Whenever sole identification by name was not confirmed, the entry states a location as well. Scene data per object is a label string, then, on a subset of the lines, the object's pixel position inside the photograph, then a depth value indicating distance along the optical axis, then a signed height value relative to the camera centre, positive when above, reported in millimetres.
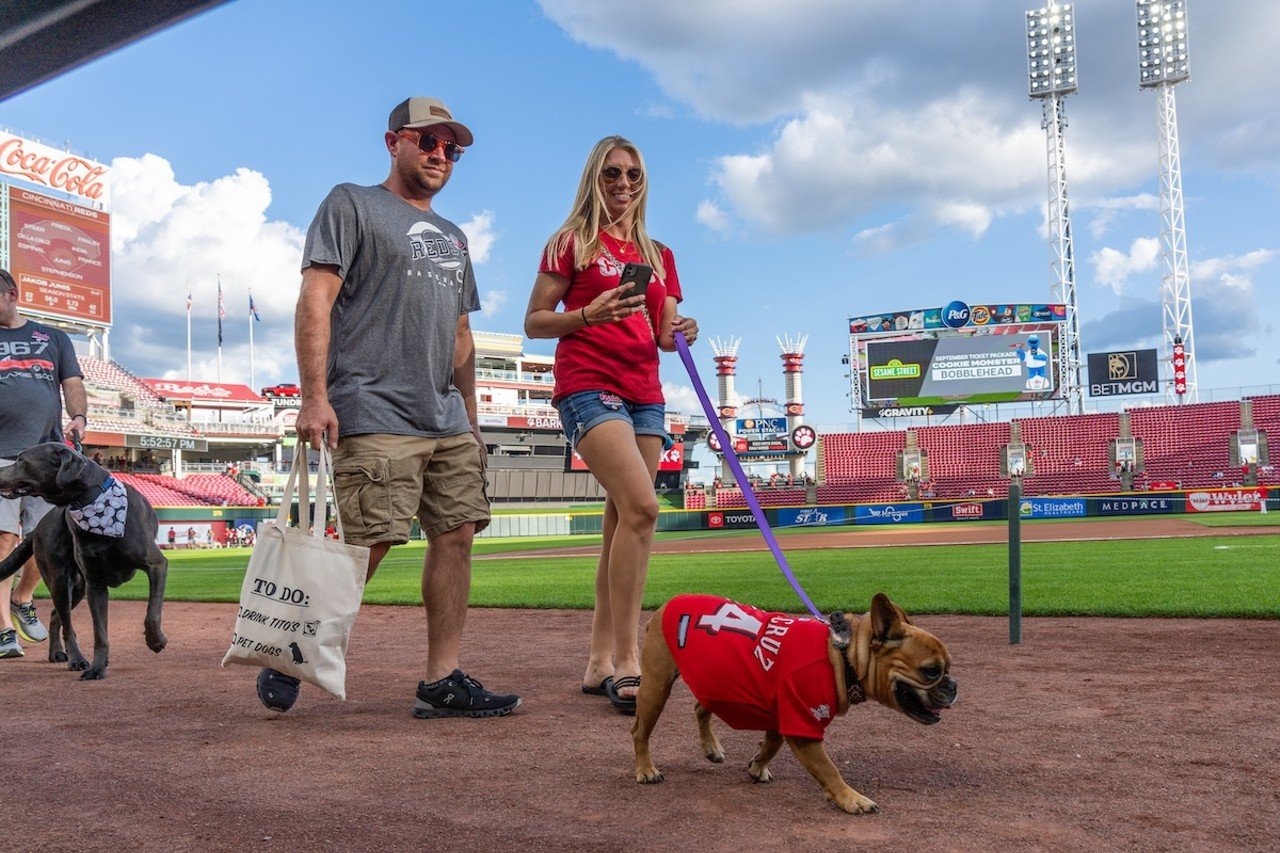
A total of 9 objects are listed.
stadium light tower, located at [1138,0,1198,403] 48812 +18736
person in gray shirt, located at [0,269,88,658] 6285 +556
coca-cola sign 46938 +15469
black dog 5332 -315
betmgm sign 52625 +4709
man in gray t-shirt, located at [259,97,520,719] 3957 +425
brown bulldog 2721 -591
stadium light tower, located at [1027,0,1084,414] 51375 +20287
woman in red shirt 4277 +473
